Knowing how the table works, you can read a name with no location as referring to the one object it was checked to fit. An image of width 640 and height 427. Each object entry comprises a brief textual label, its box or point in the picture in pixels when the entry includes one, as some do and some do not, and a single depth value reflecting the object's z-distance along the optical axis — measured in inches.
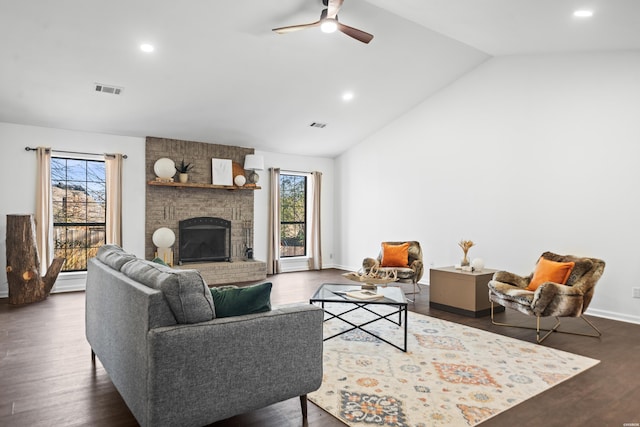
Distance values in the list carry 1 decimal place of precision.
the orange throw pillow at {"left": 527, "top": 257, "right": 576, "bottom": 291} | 172.9
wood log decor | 219.9
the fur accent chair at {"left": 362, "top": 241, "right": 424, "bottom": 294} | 233.6
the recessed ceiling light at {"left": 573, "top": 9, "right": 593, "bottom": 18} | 154.5
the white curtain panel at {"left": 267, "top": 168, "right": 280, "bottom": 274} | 329.7
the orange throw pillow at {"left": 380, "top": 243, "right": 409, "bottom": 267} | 247.8
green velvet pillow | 89.0
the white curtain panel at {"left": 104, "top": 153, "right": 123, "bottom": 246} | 264.1
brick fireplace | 279.3
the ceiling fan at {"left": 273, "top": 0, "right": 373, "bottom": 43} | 153.4
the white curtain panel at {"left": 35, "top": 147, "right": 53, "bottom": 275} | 242.1
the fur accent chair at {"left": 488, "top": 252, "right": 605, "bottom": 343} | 160.7
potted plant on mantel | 282.0
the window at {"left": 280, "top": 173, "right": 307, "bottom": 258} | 352.5
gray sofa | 77.0
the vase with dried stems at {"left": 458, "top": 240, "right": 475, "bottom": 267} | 213.9
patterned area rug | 101.6
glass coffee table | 145.7
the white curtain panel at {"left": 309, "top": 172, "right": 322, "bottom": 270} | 356.2
